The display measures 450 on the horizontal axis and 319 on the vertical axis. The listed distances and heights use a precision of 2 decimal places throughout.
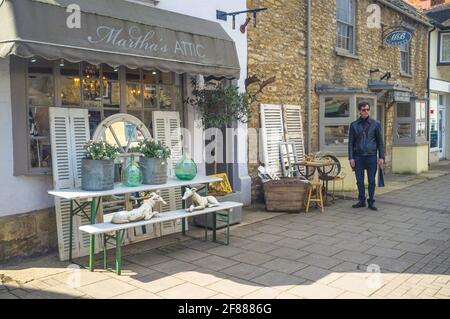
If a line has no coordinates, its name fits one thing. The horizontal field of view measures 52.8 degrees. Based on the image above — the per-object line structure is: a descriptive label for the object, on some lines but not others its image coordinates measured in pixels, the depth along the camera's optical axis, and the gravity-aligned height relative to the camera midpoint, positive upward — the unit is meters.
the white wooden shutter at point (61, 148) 5.24 -0.11
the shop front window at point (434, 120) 17.56 +0.47
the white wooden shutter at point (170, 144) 6.50 -0.10
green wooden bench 4.70 -0.94
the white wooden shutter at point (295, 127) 9.36 +0.16
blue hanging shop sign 11.94 +2.56
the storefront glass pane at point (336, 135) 10.55 -0.03
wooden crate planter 7.91 -1.03
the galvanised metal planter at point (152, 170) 5.57 -0.40
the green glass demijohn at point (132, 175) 5.36 -0.44
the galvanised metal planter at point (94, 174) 4.95 -0.39
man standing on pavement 8.12 -0.28
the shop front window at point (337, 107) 10.42 +0.63
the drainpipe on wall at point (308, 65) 9.89 +1.51
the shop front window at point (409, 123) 13.79 +0.30
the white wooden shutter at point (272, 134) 8.75 +0.02
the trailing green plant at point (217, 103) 7.13 +0.53
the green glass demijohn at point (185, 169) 5.97 -0.42
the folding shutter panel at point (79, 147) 5.39 -0.10
